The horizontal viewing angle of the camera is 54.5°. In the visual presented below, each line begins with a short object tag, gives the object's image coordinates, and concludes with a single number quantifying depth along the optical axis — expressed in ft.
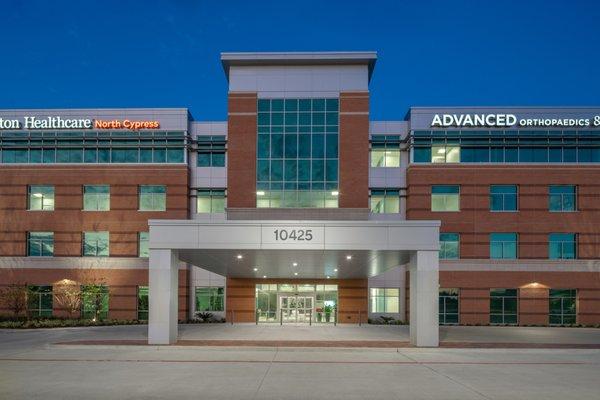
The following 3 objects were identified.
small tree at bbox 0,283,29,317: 127.75
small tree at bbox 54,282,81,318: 132.05
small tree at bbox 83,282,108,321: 132.67
